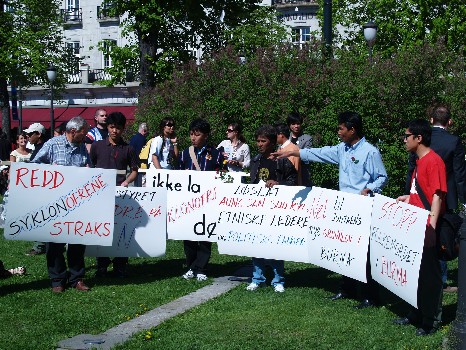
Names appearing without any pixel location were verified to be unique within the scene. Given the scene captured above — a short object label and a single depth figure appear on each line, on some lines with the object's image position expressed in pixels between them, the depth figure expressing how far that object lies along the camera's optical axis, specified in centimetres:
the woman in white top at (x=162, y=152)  1391
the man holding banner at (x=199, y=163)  1112
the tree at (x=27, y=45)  4153
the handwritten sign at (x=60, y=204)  1016
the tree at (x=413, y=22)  3759
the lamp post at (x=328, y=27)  1655
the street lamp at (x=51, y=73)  3947
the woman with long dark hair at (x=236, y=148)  1320
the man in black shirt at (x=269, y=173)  1017
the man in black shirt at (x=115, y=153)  1091
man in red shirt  802
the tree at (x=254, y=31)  3425
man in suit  958
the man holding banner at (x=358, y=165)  935
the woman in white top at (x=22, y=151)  1446
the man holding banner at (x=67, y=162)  1017
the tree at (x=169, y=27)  3269
